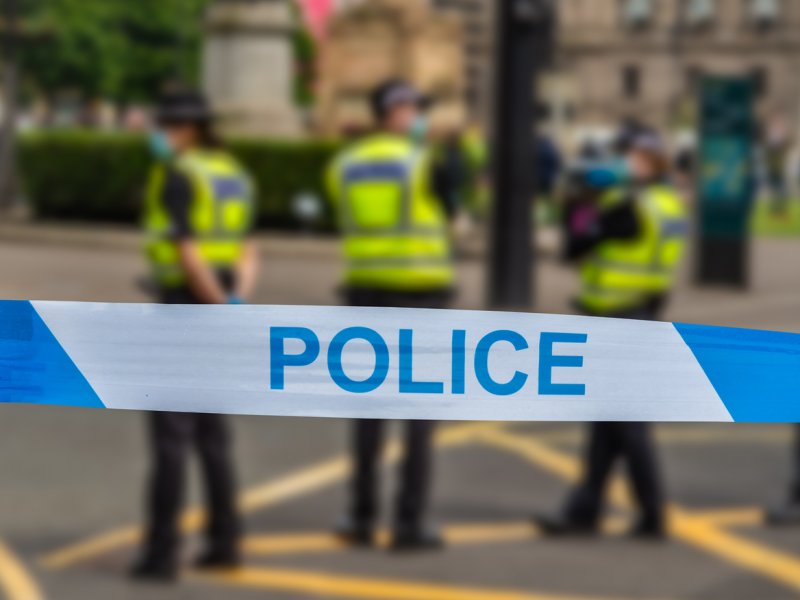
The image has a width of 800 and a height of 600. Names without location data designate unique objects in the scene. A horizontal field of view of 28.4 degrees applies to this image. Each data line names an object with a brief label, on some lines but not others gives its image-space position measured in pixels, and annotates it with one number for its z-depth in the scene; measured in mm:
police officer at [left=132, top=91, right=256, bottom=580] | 5359
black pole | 12398
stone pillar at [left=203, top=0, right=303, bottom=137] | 18816
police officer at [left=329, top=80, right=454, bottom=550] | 5684
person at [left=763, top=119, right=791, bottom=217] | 27812
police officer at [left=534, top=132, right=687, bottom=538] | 5953
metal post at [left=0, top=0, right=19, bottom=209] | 20422
